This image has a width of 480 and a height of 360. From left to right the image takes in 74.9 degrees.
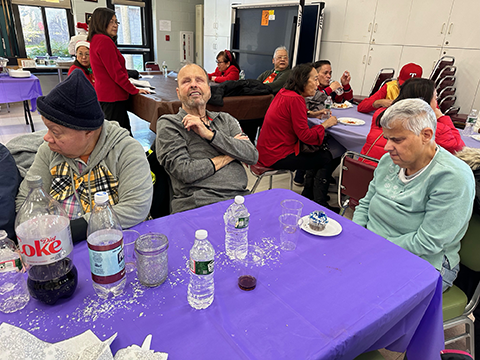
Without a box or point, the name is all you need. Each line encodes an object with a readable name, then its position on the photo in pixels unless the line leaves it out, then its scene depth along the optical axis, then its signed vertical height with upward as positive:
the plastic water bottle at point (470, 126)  2.91 -0.56
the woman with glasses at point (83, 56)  3.84 -0.14
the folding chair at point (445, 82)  4.26 -0.27
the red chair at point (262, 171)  2.72 -0.96
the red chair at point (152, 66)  6.52 -0.38
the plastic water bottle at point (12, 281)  0.86 -0.63
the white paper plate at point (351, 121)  2.98 -0.58
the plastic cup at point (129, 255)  1.00 -0.63
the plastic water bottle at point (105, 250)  0.84 -0.53
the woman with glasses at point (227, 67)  5.17 -0.25
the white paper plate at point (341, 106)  3.75 -0.56
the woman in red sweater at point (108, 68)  3.32 -0.24
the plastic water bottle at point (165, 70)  5.72 -0.39
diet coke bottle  0.81 -0.51
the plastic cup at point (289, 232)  1.18 -0.63
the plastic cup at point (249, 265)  0.97 -0.67
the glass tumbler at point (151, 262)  0.92 -0.60
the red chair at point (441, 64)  4.36 -0.05
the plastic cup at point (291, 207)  1.28 -0.59
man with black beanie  1.22 -0.48
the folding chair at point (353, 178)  1.78 -0.68
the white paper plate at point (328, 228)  1.27 -0.67
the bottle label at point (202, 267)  0.84 -0.54
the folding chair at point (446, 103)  4.30 -0.54
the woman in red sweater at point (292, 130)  2.62 -0.61
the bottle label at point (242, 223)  1.10 -0.56
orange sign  6.30 +0.67
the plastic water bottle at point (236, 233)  1.11 -0.63
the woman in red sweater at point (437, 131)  2.20 -0.47
